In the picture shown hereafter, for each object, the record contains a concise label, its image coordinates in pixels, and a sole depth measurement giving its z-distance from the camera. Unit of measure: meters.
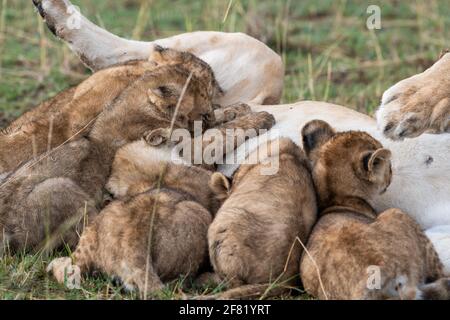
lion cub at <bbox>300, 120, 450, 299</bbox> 9.21
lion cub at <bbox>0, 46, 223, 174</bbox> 11.79
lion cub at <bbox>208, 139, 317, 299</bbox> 9.61
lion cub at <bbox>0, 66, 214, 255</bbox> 10.80
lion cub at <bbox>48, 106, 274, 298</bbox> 9.80
